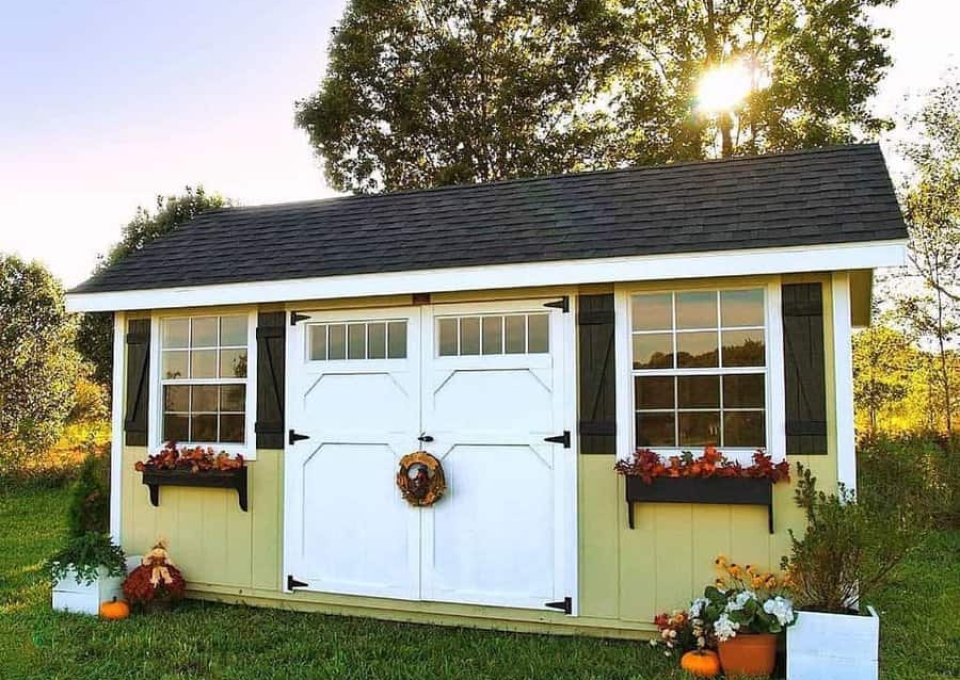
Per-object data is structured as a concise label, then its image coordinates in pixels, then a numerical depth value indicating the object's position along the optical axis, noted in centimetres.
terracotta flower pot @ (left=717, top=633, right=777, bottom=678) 407
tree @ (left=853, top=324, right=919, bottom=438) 1098
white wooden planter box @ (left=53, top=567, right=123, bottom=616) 548
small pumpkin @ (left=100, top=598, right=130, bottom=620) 536
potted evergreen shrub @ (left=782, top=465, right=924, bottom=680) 392
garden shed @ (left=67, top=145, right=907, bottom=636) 453
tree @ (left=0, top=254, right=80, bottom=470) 1116
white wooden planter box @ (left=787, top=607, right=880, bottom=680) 389
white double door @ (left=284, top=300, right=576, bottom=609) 495
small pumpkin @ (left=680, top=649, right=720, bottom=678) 410
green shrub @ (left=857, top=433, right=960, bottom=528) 805
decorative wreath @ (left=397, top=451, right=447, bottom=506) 505
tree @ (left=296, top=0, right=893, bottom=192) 1448
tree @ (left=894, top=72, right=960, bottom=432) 1029
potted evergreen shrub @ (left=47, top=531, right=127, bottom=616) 547
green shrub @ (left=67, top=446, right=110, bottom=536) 601
